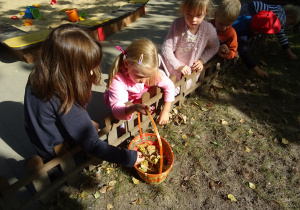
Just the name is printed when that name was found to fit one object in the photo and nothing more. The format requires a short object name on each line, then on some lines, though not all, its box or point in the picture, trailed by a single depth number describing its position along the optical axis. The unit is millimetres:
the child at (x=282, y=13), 4016
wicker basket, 1942
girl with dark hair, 1355
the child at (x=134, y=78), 1903
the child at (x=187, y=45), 2689
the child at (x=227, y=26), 2918
